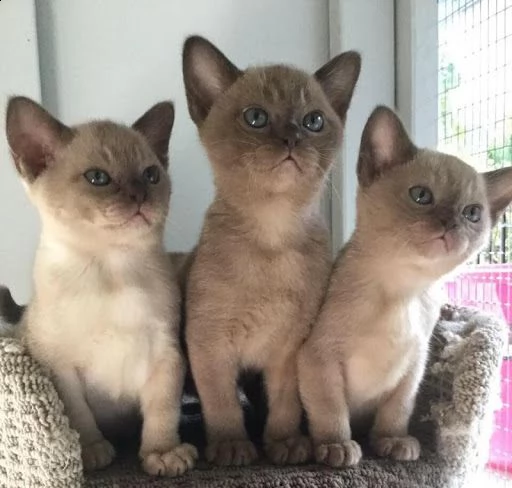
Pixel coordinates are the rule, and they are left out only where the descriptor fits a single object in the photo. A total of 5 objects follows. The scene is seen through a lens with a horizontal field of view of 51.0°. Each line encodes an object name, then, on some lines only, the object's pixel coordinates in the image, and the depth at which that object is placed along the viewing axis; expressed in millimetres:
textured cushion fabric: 240
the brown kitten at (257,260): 268
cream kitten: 255
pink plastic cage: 354
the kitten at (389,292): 264
